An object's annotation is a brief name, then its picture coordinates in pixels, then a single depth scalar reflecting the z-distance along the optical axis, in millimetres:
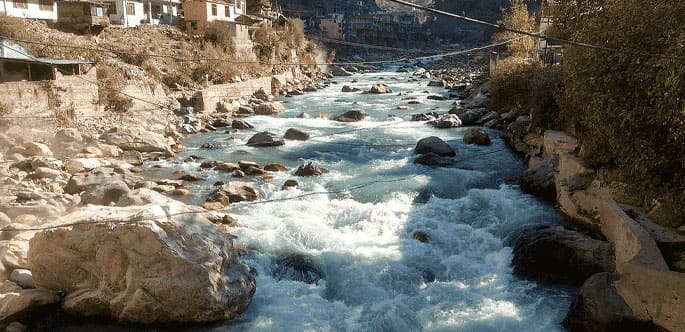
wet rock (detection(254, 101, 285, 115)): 29141
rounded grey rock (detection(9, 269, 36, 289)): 8938
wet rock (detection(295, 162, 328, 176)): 16594
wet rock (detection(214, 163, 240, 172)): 17062
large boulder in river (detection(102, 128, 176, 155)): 18703
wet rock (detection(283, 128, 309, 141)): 22281
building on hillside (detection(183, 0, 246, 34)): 39250
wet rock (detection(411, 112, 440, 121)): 27172
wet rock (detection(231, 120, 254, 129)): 24531
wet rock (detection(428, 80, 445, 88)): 45688
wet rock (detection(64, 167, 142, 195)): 13688
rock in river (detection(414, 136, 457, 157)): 18797
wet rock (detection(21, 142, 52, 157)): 15773
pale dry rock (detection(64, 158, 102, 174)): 15230
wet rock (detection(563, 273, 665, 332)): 7824
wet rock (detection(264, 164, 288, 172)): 17281
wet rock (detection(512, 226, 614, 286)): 9883
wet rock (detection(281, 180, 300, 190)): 15133
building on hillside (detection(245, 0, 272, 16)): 55969
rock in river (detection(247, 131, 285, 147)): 20656
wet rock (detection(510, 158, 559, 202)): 14156
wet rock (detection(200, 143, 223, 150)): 20344
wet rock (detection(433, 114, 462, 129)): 24875
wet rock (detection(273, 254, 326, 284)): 10234
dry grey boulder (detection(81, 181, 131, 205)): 12672
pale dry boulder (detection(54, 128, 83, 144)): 17383
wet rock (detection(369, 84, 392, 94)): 39594
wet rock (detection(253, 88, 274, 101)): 33531
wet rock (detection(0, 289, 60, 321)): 8078
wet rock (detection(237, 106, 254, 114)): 28938
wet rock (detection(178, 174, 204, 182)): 15812
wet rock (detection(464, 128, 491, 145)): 20875
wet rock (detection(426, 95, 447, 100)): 35700
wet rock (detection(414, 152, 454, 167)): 17848
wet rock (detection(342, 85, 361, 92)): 40656
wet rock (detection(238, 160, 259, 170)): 17109
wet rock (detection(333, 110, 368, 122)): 26891
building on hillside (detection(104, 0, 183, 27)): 35250
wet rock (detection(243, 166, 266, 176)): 16719
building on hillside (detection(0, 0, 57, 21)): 27891
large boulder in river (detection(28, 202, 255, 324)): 8258
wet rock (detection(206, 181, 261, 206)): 13656
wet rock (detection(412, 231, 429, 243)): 11823
